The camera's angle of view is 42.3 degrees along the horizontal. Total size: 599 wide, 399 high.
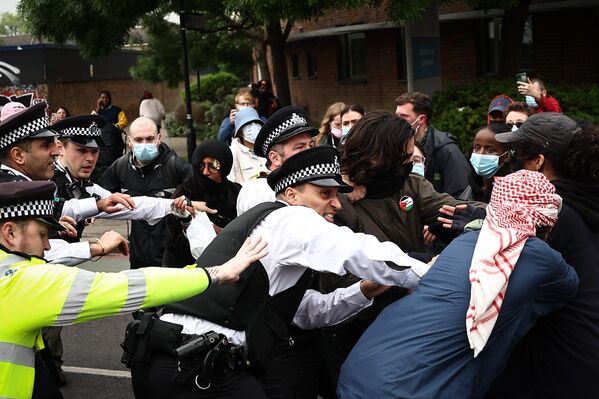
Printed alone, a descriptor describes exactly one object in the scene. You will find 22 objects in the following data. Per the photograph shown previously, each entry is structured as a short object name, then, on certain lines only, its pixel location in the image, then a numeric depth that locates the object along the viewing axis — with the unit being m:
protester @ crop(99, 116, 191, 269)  6.36
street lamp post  13.70
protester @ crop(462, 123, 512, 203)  5.01
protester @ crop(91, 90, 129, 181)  10.70
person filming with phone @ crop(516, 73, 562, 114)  7.24
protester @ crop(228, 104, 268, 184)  6.96
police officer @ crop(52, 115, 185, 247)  5.60
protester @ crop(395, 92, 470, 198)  5.93
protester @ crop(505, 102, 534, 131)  5.98
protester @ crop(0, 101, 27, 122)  4.84
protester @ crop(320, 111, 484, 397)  3.80
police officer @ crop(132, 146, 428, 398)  3.15
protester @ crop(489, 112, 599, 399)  3.16
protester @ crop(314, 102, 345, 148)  7.51
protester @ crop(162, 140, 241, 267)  5.77
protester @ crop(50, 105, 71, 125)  12.55
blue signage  12.85
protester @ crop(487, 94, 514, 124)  6.72
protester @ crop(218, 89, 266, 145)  8.96
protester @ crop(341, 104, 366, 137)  7.18
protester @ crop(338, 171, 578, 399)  2.85
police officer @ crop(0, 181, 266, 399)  2.79
